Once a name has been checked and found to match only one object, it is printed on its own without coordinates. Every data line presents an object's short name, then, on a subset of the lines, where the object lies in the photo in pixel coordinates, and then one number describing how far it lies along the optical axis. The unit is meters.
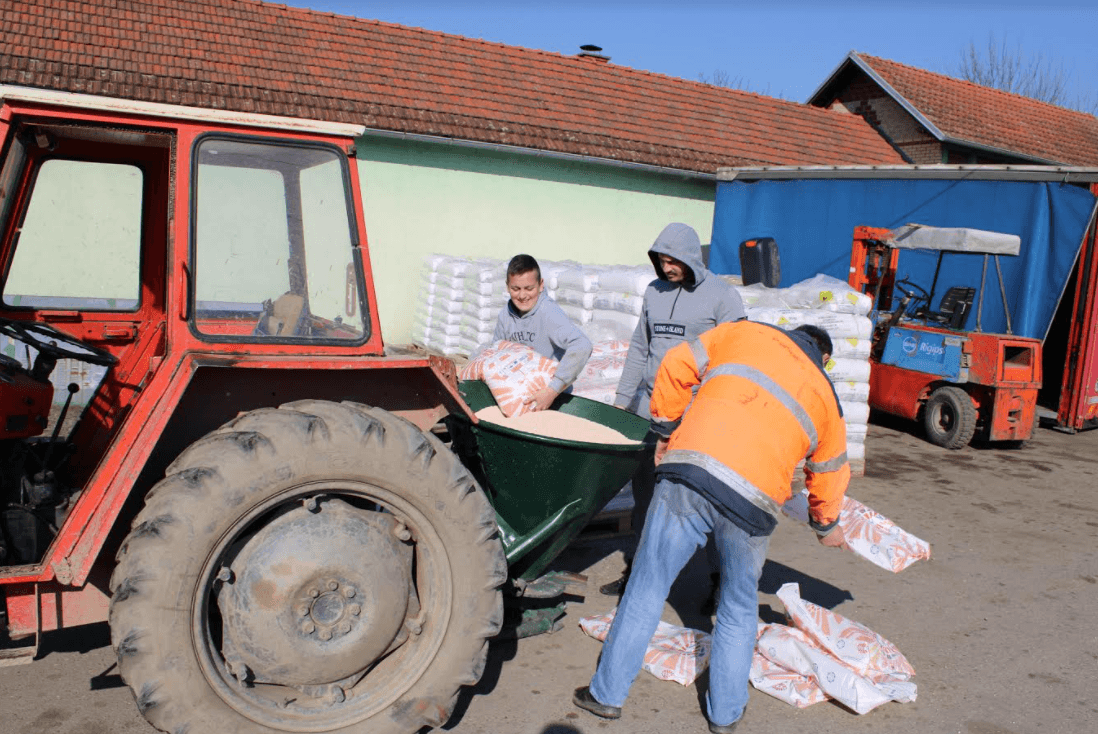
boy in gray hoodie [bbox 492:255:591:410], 4.67
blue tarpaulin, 10.35
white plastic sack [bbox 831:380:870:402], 7.66
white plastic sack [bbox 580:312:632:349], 7.14
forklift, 9.26
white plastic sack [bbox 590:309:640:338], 7.43
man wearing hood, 4.39
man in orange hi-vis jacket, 3.23
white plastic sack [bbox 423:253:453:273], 11.27
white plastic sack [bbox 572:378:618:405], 6.14
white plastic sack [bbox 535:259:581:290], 8.66
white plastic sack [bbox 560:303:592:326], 8.05
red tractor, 2.82
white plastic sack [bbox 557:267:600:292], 8.12
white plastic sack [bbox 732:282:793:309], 7.66
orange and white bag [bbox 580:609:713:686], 3.84
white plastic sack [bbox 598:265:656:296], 7.46
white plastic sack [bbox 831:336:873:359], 7.59
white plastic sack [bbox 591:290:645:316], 7.43
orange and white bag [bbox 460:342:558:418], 4.26
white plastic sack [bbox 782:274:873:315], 7.62
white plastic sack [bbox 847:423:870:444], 7.64
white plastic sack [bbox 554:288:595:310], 8.07
